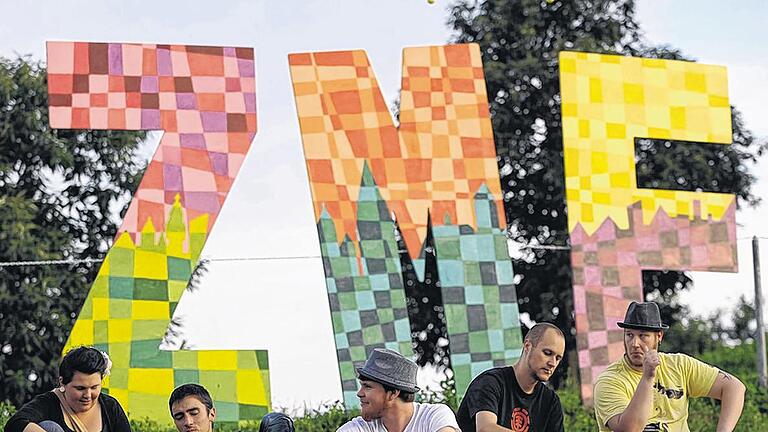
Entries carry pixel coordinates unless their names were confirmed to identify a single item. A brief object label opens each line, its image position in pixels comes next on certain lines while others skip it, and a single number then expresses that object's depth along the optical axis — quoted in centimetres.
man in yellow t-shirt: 1141
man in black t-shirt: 1068
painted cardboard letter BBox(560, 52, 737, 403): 1900
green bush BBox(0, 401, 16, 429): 1789
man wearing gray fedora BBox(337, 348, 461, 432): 930
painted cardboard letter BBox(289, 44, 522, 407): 1802
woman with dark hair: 1023
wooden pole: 2170
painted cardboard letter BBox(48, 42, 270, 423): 1716
